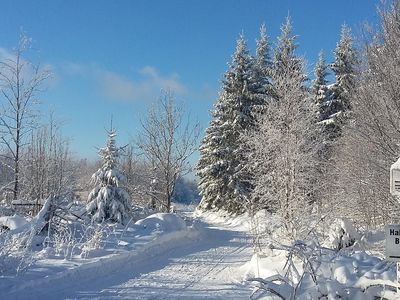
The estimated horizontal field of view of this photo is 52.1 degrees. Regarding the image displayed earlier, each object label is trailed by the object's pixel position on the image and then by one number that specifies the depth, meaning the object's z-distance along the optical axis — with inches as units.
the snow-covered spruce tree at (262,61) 1227.2
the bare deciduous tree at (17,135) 735.9
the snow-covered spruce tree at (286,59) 711.1
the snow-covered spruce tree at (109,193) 750.5
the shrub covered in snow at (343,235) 433.1
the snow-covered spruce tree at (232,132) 1175.0
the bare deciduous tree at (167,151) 990.4
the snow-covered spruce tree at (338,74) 1195.3
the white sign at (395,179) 159.5
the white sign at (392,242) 150.9
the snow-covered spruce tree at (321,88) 1247.5
